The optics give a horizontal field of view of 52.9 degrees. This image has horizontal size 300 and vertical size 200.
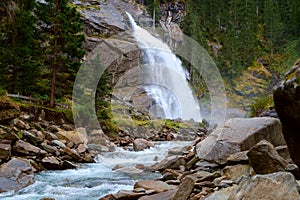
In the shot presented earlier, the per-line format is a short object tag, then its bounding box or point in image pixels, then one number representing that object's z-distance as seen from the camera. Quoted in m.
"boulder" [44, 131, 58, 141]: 13.38
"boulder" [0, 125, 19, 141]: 10.93
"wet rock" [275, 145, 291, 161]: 8.46
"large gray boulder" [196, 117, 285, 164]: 9.69
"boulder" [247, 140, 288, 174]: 6.45
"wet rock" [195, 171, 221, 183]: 7.59
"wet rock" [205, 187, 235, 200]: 5.40
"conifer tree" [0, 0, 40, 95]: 17.52
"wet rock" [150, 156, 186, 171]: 11.04
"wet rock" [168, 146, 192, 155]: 14.46
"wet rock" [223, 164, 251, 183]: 7.51
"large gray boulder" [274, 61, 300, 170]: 4.34
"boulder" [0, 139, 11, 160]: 10.00
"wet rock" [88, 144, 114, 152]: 15.14
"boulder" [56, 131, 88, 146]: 14.34
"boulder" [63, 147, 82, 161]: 12.54
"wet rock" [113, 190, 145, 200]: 6.89
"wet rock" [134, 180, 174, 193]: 7.44
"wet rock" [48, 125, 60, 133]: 14.79
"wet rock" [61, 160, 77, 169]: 11.43
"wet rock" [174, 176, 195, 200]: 6.20
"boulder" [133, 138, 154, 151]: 17.28
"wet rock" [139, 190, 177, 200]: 6.50
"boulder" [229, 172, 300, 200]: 4.14
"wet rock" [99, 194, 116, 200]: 6.94
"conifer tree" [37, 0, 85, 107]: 17.73
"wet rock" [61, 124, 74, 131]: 16.23
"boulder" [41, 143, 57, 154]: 11.95
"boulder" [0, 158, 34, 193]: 8.35
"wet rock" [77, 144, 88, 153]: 13.60
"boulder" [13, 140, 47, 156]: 10.88
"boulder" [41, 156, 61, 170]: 11.03
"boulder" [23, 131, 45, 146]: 12.10
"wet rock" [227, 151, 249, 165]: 8.16
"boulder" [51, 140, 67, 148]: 12.77
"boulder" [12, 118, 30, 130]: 12.62
